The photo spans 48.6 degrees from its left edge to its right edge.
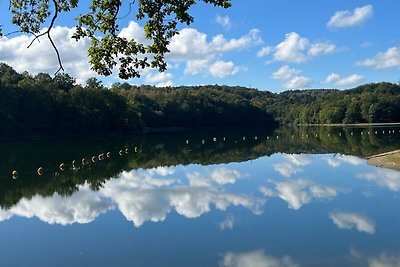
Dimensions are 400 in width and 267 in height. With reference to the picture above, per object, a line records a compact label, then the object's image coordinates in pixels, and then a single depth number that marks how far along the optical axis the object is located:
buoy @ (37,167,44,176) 34.76
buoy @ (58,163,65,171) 37.39
